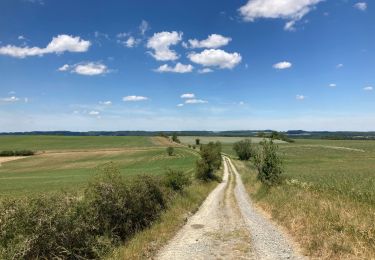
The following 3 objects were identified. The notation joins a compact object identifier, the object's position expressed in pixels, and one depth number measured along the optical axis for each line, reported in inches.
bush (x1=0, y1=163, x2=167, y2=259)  436.5
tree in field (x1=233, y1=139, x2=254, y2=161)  5088.6
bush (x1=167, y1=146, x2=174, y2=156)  4603.3
